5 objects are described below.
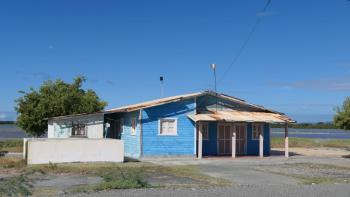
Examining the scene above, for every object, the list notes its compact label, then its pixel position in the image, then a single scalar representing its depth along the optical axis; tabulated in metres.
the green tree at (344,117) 32.72
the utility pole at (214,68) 33.59
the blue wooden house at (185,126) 30.88
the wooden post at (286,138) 34.00
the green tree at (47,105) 44.41
